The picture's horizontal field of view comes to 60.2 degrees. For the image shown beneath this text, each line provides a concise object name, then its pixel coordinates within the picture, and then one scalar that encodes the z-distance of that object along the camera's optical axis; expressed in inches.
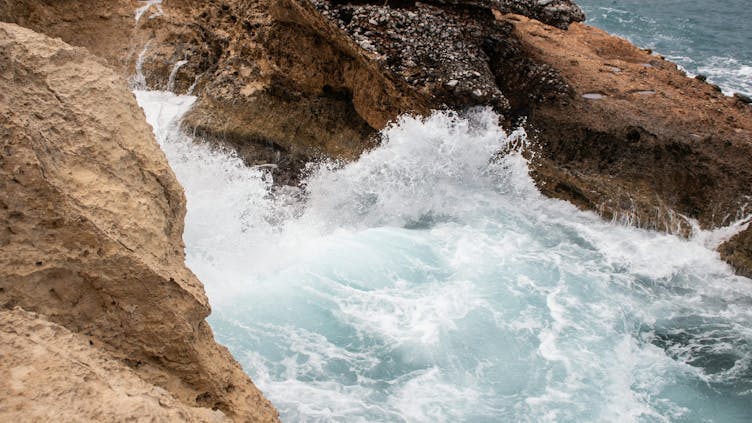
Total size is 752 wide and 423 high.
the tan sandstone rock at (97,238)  88.3
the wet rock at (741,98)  363.6
